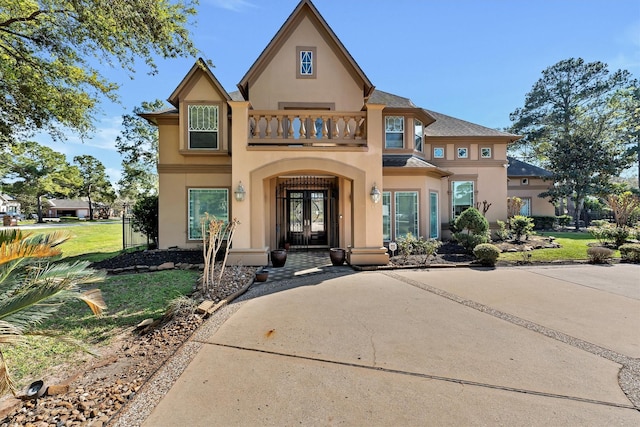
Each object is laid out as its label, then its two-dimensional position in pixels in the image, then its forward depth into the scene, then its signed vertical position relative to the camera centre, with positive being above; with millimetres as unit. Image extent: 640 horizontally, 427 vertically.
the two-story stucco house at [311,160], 8945 +2199
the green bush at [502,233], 14117 -943
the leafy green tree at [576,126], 21375 +8131
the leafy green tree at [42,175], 34812 +6135
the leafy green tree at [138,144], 20312 +5585
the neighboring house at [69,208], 61844 +2324
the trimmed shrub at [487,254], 9107 -1305
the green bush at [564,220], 24625 -540
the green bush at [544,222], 22653 -644
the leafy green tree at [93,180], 46469 +6586
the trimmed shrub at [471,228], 10672 -573
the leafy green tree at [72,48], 8344 +5803
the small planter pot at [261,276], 7457 -1612
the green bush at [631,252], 9719 -1393
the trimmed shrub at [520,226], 13359 -564
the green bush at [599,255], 9500 -1426
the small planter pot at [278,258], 9125 -1375
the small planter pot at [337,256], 9234 -1342
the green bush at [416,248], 9781 -1206
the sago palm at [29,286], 2723 -757
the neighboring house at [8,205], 56519 +2990
